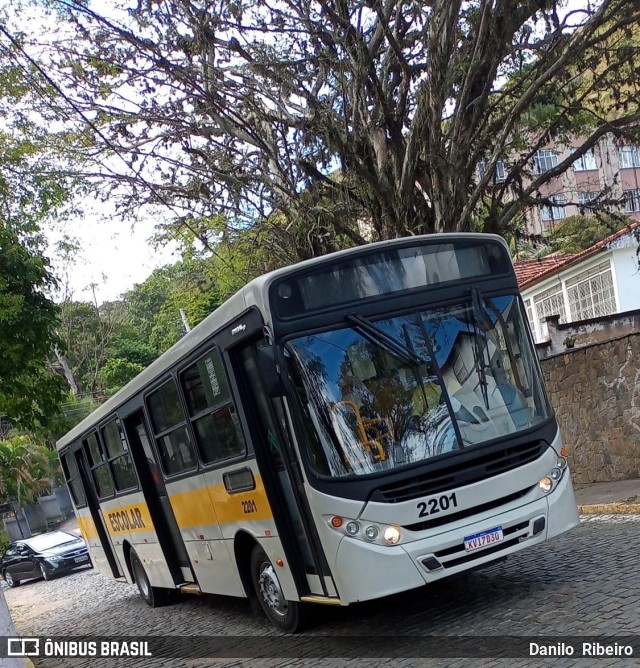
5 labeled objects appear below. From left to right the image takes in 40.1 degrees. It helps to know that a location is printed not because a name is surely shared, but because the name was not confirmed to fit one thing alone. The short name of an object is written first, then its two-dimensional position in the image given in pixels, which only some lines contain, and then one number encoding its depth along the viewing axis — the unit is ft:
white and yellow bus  20.81
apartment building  144.36
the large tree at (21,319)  40.04
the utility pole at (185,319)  93.15
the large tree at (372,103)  43.45
